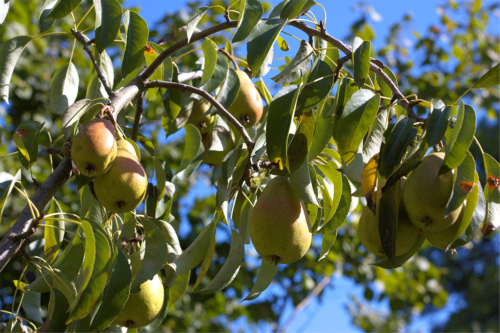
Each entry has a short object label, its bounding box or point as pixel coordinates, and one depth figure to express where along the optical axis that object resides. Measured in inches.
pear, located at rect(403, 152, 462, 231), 38.8
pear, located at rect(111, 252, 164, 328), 48.3
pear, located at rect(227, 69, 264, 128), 63.8
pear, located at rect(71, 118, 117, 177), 40.4
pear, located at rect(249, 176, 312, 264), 43.3
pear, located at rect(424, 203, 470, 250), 40.5
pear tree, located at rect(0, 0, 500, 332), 38.7
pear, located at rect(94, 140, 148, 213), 43.0
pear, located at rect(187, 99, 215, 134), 64.9
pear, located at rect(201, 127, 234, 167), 65.4
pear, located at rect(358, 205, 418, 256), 43.5
